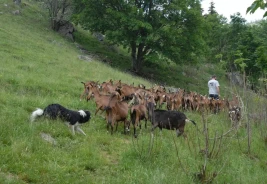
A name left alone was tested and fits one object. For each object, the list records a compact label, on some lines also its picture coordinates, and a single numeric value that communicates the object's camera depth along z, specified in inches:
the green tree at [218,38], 1620.6
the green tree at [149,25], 970.1
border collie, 295.4
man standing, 639.8
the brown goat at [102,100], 329.8
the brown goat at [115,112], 318.7
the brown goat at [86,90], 446.0
